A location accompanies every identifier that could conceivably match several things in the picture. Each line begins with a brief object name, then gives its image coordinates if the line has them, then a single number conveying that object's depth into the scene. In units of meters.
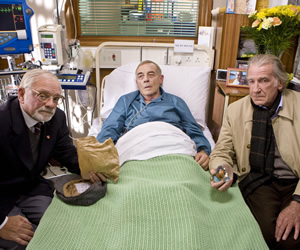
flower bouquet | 1.98
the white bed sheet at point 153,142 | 1.61
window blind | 2.79
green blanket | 1.08
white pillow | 2.42
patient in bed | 1.99
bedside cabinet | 2.10
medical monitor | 2.05
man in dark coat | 1.29
